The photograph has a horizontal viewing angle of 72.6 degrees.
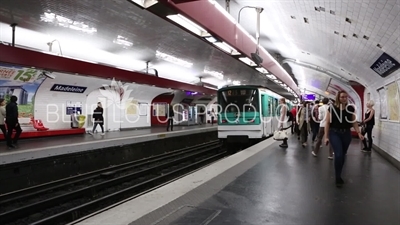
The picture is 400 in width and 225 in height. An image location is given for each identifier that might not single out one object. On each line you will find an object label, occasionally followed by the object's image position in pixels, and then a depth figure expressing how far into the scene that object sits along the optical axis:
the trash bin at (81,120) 14.52
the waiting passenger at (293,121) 13.16
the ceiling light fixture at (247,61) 7.81
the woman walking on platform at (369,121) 7.76
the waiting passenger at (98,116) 13.94
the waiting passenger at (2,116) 8.62
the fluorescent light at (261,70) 9.26
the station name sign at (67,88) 12.71
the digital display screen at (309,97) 29.64
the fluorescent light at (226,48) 6.20
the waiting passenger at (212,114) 29.14
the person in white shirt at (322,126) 7.50
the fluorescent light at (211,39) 5.62
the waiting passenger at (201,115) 28.61
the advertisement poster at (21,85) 10.52
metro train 11.05
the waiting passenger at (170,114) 17.27
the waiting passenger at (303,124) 9.76
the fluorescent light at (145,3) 3.87
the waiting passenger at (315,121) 10.22
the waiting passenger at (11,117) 8.93
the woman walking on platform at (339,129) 4.66
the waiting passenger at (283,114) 9.61
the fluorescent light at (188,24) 4.49
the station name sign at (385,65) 5.84
